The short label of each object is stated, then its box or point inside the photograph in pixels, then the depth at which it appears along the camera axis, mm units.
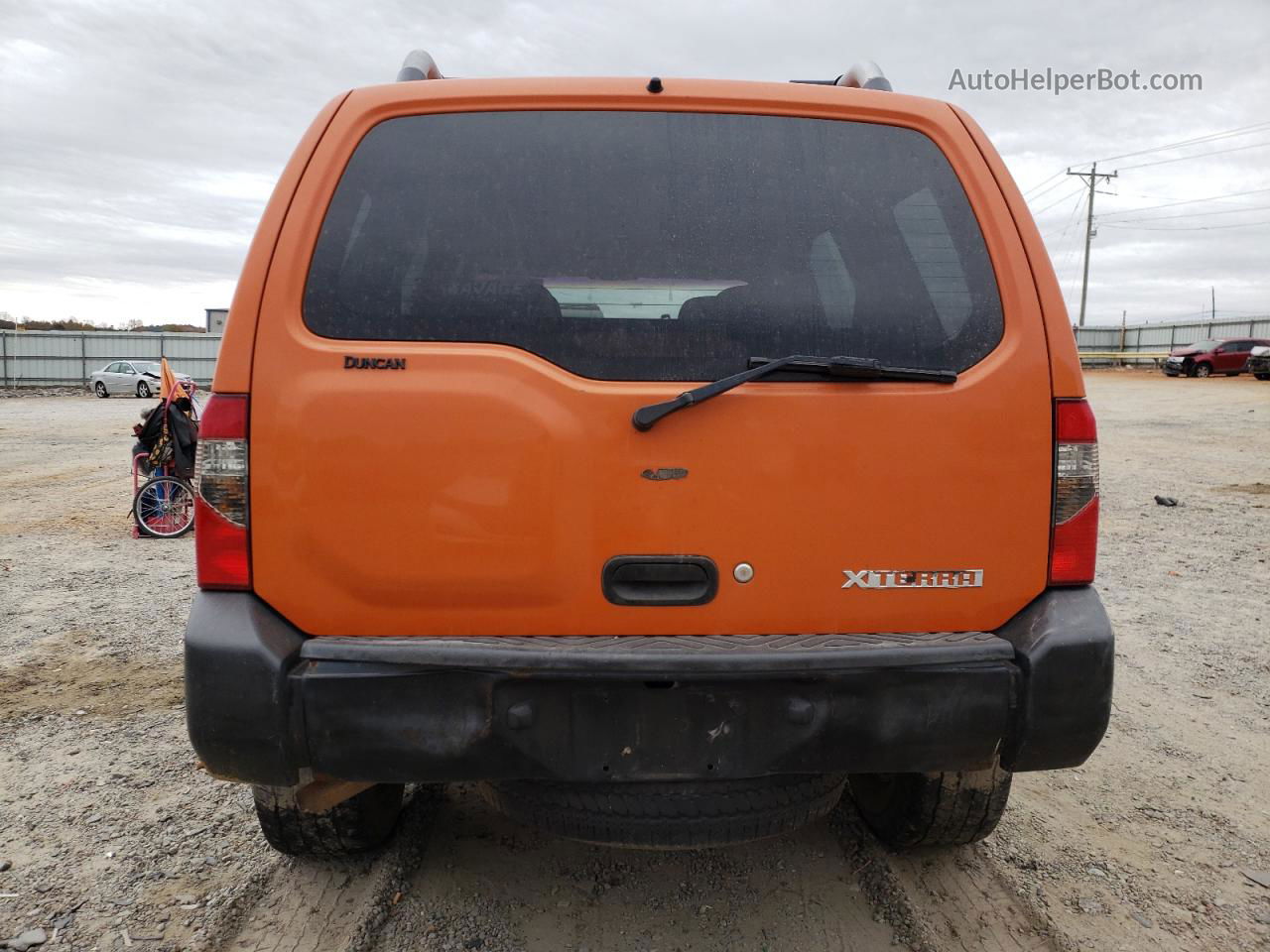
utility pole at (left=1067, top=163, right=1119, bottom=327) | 54344
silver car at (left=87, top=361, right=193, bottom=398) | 32191
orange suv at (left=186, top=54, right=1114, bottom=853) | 1860
